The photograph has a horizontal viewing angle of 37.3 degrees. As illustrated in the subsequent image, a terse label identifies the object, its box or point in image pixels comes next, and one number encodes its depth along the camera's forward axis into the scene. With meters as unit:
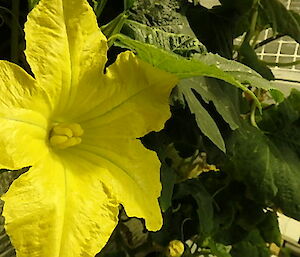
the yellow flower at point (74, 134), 0.27
